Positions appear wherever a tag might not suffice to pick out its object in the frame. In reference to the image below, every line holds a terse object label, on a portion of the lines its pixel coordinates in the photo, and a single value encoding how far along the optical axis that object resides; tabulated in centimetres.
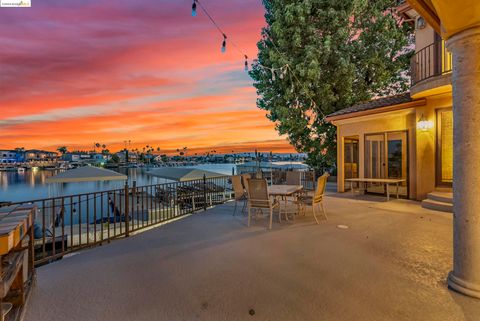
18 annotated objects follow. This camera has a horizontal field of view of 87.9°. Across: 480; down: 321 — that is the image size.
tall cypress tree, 1138
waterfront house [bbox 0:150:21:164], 9898
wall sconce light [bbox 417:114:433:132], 730
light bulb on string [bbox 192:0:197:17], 460
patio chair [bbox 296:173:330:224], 524
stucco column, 243
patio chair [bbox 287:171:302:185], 730
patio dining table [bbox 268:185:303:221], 534
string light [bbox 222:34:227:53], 596
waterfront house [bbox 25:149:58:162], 9854
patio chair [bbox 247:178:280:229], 489
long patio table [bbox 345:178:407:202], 765
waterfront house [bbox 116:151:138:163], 9738
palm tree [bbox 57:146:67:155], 10397
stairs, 617
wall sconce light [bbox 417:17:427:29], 861
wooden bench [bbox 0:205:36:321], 152
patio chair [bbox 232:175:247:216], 606
